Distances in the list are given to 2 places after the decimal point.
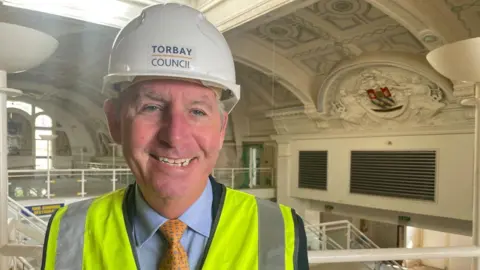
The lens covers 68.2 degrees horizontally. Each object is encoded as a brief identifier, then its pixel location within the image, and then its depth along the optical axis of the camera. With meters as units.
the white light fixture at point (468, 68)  1.42
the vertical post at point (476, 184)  1.62
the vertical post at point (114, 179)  6.11
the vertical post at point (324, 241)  6.26
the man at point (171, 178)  0.82
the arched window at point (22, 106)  8.75
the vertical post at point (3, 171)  1.56
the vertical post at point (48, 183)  5.97
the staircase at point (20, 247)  1.39
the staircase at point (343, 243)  5.14
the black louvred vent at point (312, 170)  7.73
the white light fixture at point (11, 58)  1.37
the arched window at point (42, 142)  8.78
